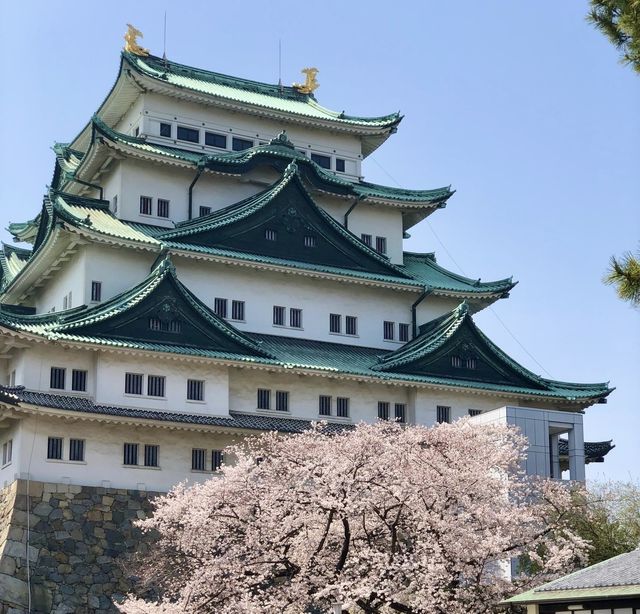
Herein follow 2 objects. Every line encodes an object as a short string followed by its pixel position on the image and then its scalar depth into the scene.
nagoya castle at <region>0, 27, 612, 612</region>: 41.53
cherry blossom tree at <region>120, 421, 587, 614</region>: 31.36
